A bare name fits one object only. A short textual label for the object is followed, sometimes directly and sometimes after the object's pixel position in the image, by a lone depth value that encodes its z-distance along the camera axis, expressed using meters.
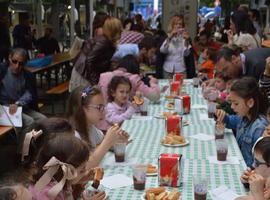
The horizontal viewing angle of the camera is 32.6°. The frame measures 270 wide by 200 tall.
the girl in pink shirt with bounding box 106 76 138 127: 4.22
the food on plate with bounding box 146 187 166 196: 2.31
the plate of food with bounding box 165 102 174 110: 4.66
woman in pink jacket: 4.66
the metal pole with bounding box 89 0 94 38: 12.60
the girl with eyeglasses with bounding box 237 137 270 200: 2.04
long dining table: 2.48
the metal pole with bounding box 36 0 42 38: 10.34
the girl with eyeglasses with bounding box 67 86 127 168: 3.19
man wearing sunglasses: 5.50
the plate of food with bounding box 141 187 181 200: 2.24
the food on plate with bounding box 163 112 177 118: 4.15
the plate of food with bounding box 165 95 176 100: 5.12
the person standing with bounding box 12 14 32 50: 9.45
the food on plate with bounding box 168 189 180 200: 2.24
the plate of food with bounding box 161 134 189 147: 3.28
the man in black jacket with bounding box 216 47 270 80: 4.80
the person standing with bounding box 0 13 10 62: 8.23
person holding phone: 6.84
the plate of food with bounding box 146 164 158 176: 2.67
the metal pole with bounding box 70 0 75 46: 11.54
